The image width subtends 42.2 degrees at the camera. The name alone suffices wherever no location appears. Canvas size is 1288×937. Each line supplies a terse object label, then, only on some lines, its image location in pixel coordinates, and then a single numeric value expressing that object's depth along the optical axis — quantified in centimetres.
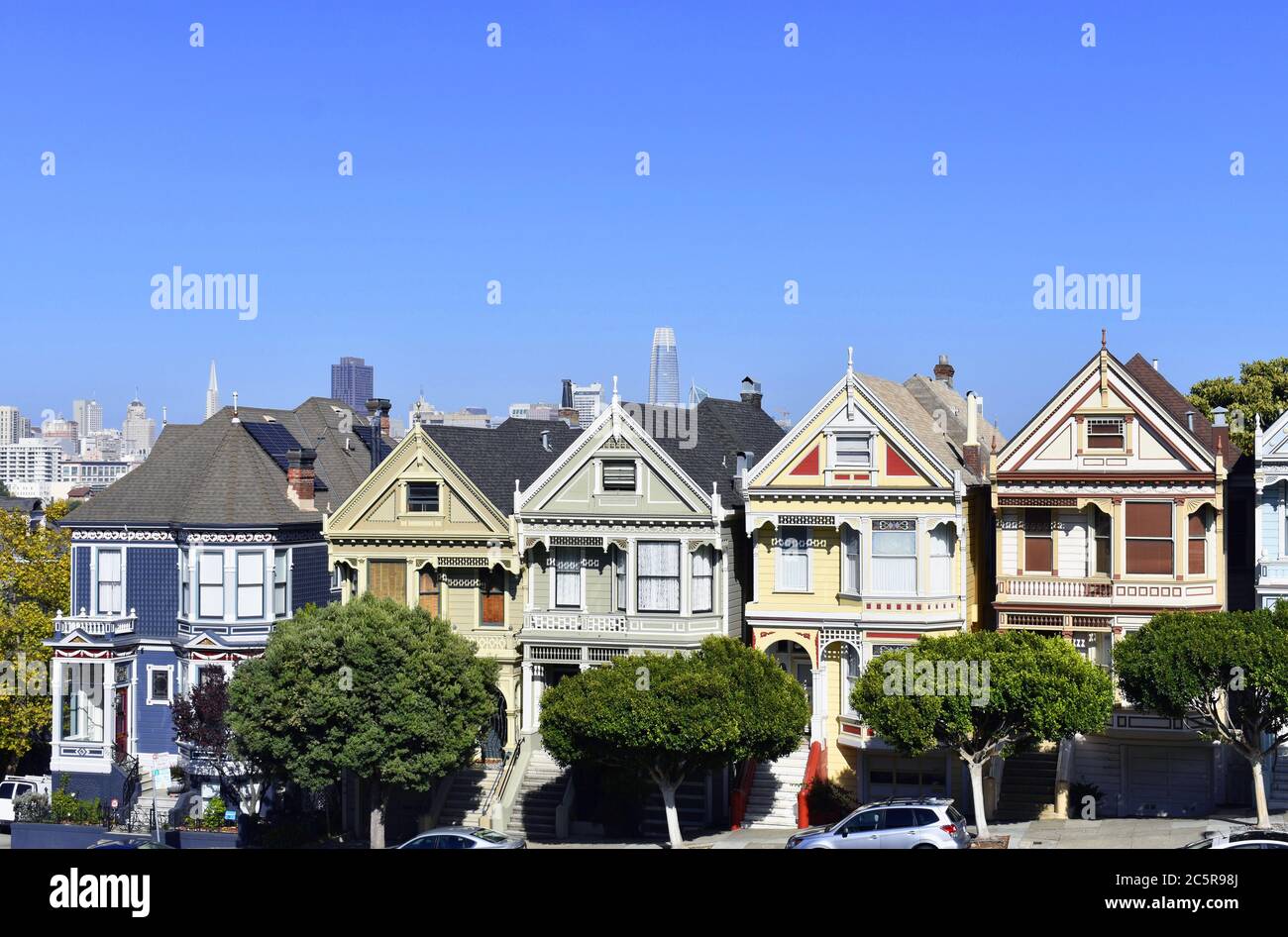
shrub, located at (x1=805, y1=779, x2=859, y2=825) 4556
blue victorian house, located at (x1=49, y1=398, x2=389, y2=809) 5141
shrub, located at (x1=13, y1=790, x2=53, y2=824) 4938
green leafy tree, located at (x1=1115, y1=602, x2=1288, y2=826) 3903
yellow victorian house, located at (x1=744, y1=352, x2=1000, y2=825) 4544
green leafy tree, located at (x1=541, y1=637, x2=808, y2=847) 4141
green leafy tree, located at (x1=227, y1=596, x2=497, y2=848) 4391
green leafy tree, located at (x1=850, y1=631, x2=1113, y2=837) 3988
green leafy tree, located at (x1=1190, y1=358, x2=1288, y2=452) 6562
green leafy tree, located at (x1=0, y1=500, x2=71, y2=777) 5359
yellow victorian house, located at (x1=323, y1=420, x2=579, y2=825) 4912
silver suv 3472
